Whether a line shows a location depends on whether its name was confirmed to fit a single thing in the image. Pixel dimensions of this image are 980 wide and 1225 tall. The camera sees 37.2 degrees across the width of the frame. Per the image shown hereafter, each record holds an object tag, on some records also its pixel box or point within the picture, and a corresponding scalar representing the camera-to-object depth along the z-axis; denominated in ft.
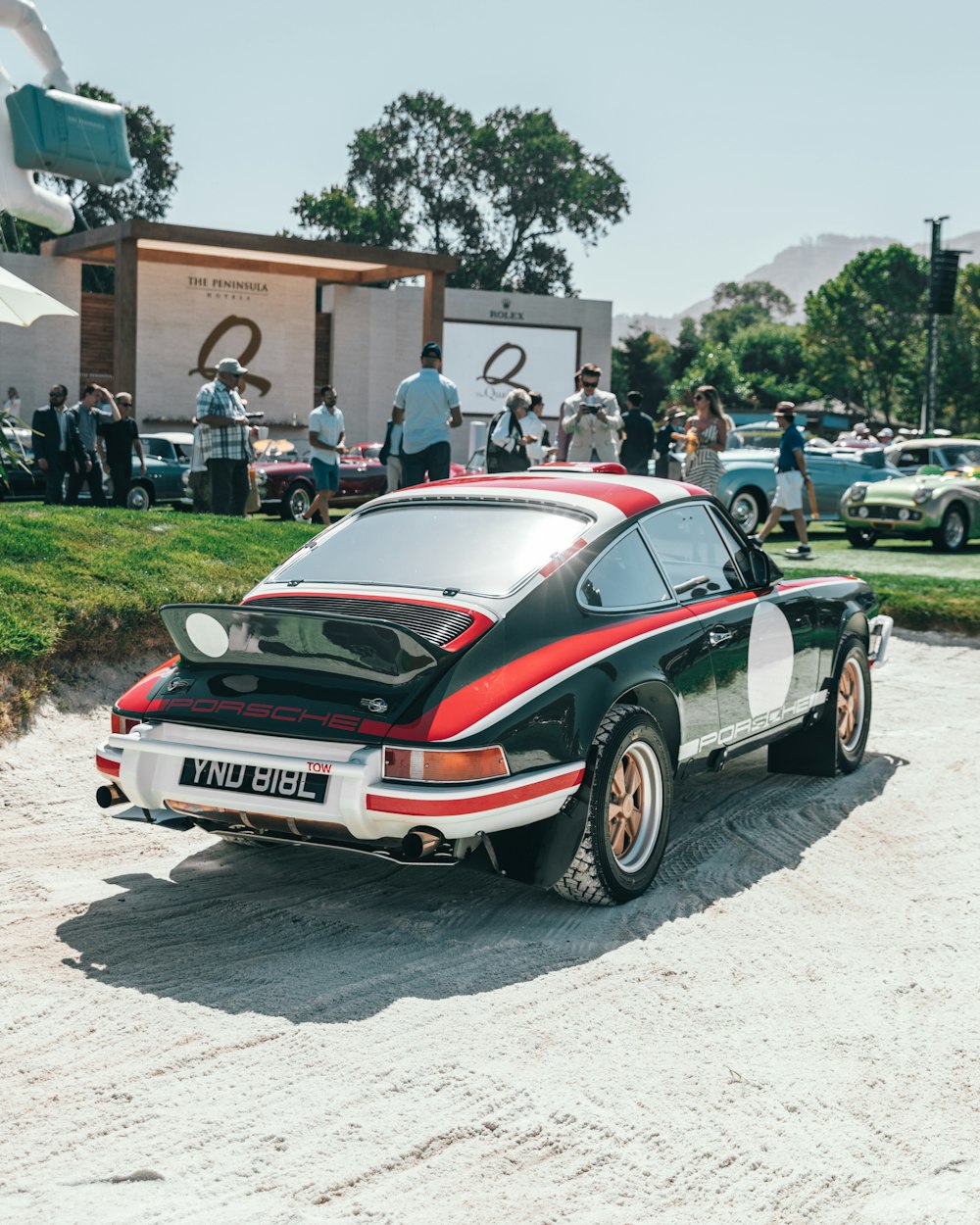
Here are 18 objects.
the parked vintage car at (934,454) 74.49
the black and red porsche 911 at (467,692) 15.47
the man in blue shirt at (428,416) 44.01
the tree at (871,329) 306.76
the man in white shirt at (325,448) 55.26
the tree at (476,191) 265.54
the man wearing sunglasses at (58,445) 51.90
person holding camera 46.93
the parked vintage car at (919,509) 61.93
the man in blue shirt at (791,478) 54.80
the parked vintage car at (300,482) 79.41
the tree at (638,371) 296.71
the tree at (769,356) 379.45
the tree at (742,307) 576.61
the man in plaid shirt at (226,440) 44.37
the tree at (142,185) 215.31
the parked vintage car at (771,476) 64.39
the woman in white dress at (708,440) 46.24
